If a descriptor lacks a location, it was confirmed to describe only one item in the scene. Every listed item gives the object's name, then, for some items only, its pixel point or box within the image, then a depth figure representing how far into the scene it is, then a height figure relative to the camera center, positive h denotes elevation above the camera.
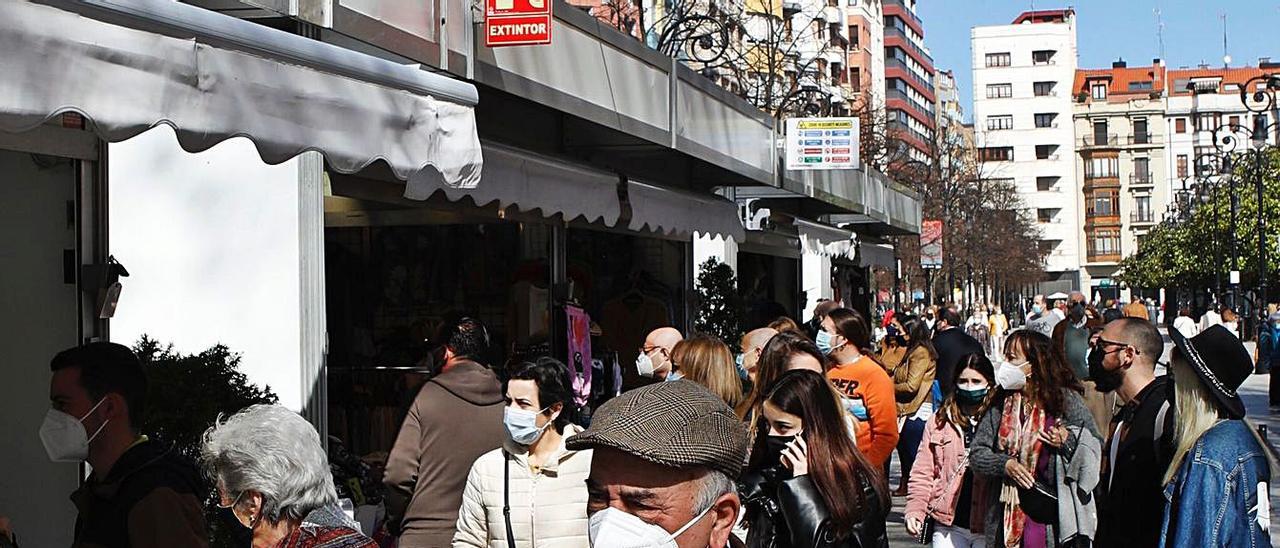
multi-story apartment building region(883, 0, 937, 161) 109.00 +15.25
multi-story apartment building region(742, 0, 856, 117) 24.41 +9.05
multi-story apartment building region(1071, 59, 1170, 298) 129.88 +9.12
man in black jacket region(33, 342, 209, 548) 4.43 -0.42
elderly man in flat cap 2.92 -0.32
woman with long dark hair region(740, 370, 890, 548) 4.95 -0.56
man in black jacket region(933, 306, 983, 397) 12.23 -0.44
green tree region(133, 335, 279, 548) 6.66 -0.38
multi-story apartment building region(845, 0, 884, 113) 94.00 +14.36
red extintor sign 8.49 +1.43
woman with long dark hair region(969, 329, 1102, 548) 7.71 -0.72
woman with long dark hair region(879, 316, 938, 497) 13.12 -0.77
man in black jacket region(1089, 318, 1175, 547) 6.29 -0.57
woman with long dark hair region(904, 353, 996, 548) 8.05 -0.94
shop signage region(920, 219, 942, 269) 38.50 +1.15
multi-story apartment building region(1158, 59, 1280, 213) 128.25 +13.09
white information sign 16.91 +1.57
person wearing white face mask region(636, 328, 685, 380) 9.33 -0.31
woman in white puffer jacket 5.65 -0.64
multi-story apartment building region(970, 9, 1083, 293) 126.19 +13.13
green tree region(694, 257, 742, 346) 18.17 -0.07
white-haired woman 4.04 -0.44
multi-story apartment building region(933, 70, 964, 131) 132.62 +16.27
